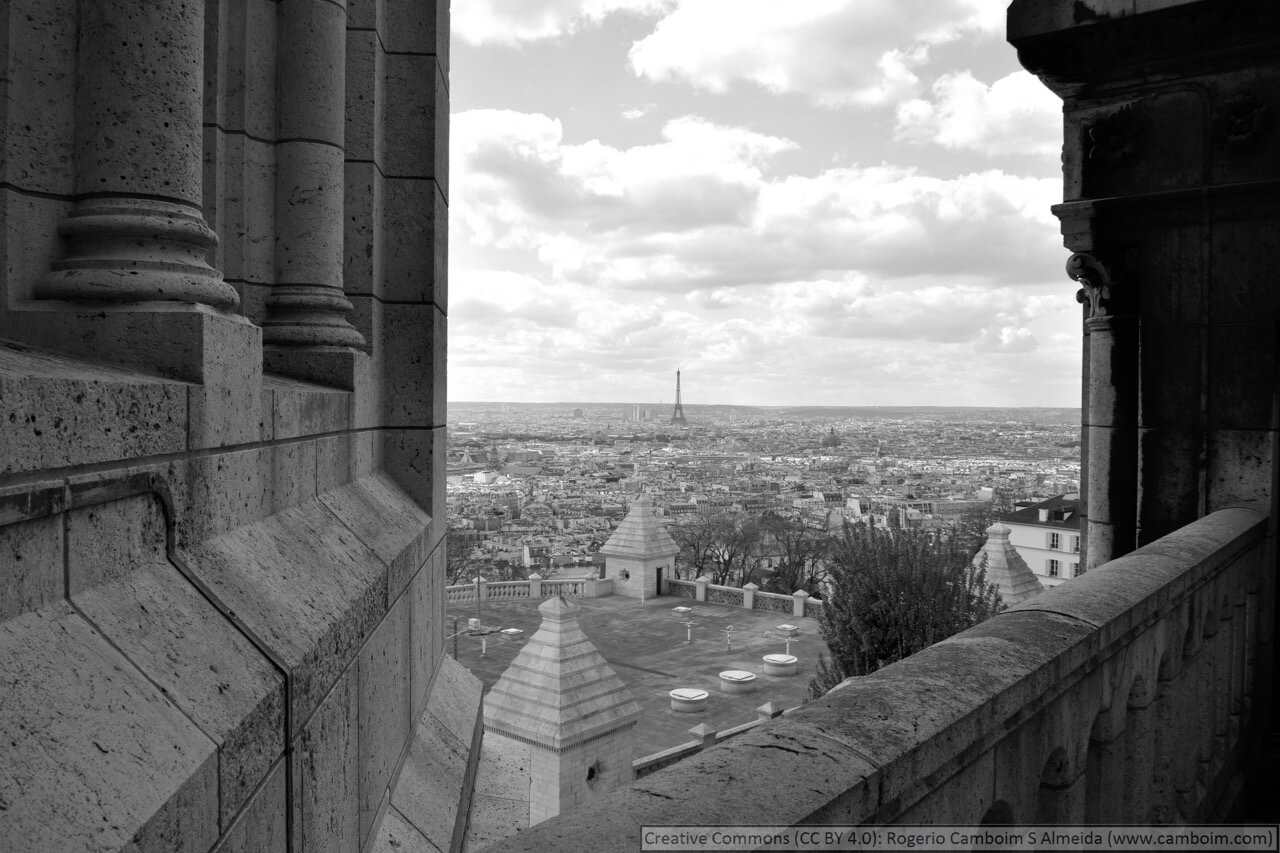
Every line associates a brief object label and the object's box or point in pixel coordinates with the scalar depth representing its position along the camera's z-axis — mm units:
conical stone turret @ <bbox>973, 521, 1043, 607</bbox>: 22656
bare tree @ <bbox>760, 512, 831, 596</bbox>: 47562
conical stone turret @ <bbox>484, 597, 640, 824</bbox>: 12562
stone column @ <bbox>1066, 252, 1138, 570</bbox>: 5543
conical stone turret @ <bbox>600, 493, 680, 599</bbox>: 33000
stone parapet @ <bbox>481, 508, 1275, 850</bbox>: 1395
